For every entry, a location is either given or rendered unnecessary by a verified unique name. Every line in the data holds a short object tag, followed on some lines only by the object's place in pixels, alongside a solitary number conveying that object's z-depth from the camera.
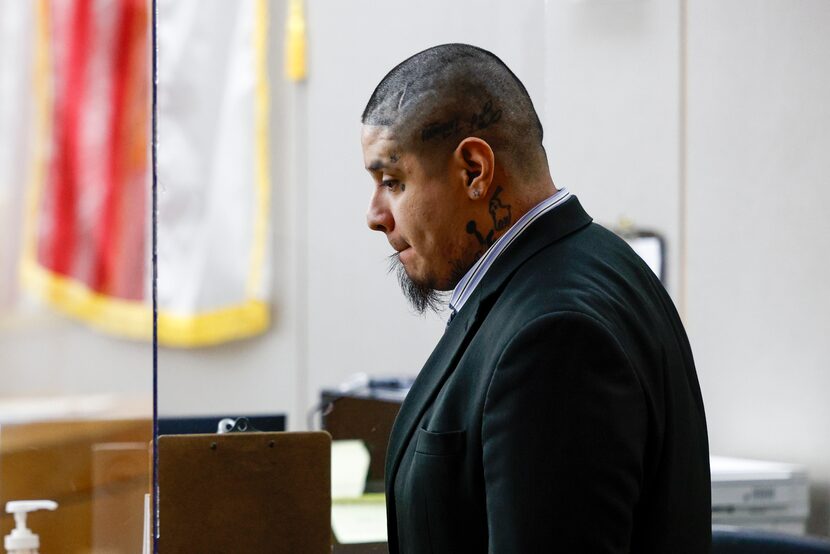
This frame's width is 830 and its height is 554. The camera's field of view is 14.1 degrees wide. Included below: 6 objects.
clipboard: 3.49
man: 3.34
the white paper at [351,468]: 3.75
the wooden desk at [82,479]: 3.79
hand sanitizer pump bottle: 3.77
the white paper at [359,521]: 3.75
